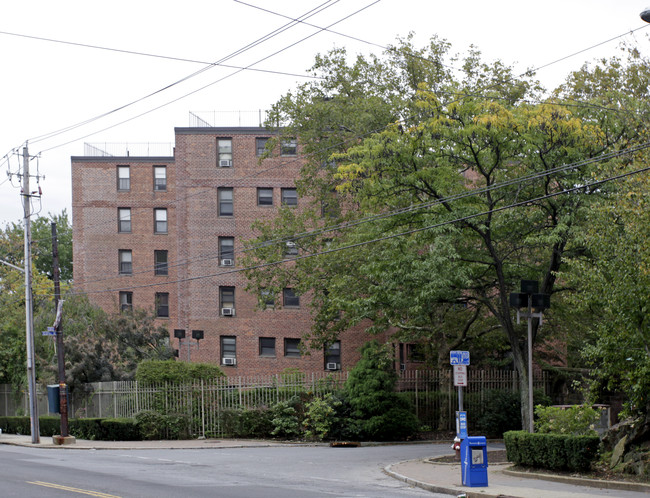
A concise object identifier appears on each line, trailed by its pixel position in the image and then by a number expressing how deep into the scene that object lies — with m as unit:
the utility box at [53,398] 34.12
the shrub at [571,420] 17.55
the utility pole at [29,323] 34.22
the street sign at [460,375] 19.45
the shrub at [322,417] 29.75
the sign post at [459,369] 19.45
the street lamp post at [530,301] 18.48
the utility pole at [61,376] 32.50
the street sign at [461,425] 19.31
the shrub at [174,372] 33.06
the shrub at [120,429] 32.78
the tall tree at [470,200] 22.25
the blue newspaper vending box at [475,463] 15.45
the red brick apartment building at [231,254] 44.34
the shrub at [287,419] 30.44
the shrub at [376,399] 29.89
